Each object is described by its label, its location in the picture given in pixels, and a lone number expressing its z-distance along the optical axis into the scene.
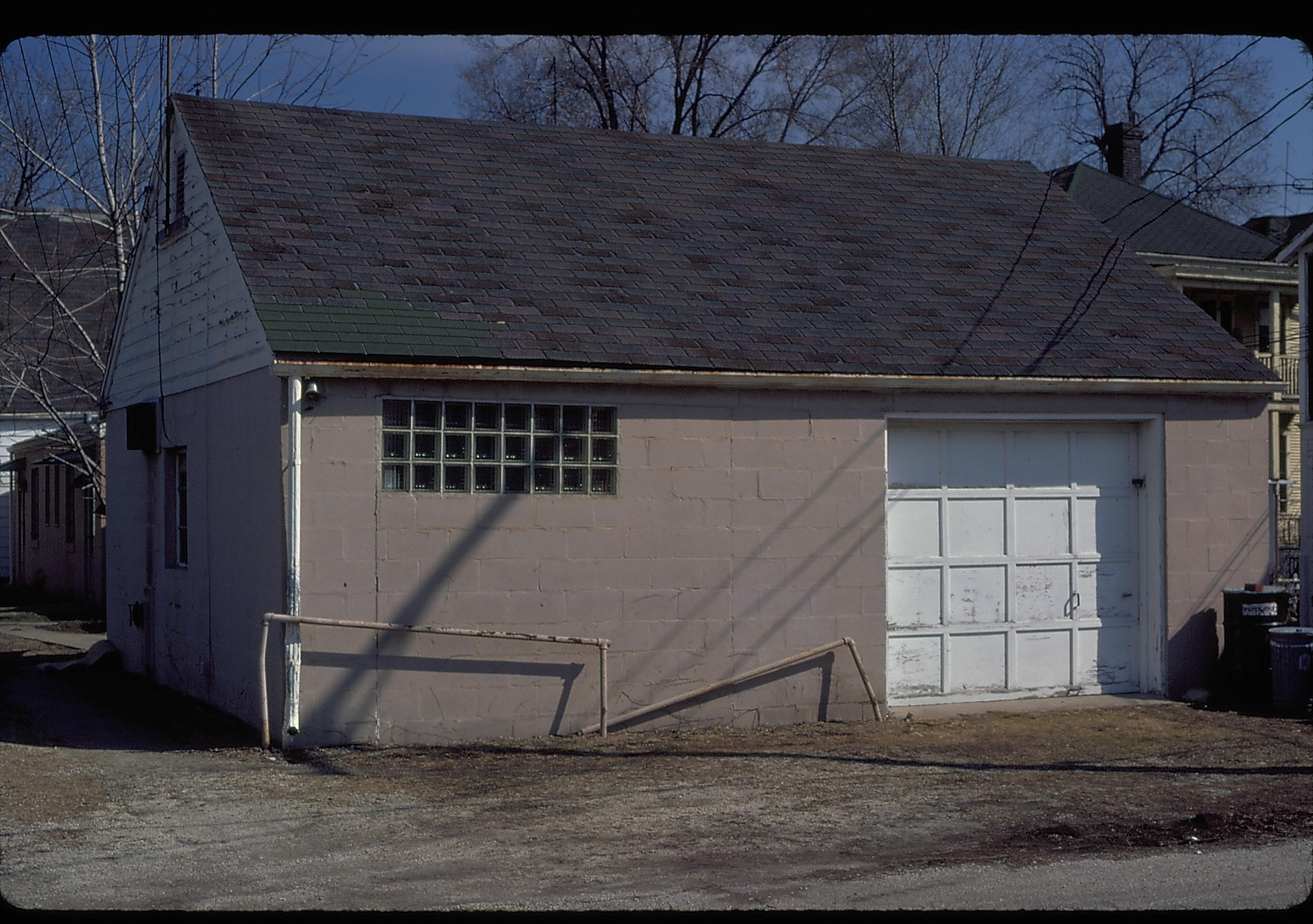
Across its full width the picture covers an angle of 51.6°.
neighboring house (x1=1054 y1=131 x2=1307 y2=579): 27.42
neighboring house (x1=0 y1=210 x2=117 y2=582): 20.12
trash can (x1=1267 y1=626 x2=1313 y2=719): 11.77
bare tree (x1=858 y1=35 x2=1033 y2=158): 32.28
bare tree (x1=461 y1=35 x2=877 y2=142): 31.14
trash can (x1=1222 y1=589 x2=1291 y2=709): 12.19
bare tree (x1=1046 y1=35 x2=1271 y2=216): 34.59
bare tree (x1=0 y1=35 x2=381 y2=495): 18.81
